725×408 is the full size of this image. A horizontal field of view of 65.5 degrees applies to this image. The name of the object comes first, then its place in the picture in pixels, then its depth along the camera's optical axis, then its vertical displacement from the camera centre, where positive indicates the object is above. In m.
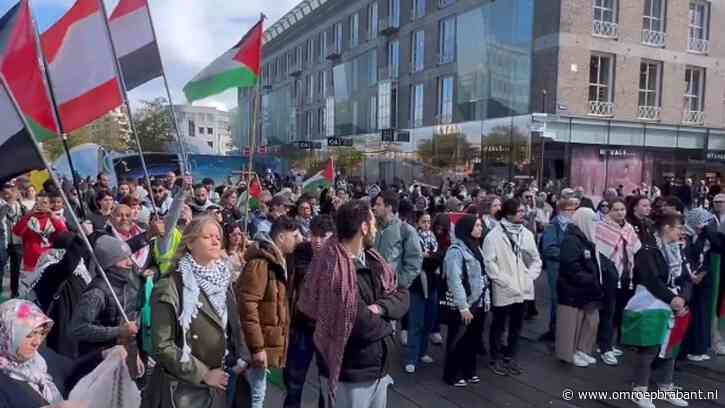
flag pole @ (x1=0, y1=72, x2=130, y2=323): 3.46 -0.14
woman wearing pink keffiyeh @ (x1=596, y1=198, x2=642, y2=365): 5.95 -1.09
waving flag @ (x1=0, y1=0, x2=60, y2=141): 4.26 +0.69
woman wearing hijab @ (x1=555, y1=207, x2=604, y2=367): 5.76 -1.38
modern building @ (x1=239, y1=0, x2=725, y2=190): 21.92 +2.93
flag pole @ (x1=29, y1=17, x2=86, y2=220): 4.36 +0.40
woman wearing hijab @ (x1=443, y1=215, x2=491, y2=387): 5.34 -1.35
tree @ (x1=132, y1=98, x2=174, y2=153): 49.44 +2.33
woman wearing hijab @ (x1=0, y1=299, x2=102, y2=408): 2.43 -0.97
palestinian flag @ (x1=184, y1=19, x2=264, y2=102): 6.46 +0.94
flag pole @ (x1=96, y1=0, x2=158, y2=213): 5.33 +0.76
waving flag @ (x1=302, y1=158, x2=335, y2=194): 11.53 -0.54
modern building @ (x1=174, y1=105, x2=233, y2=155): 101.94 +5.26
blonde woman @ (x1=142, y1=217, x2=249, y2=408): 2.88 -0.91
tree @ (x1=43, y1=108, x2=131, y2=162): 42.27 +1.47
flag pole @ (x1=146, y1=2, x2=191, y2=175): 4.96 +0.50
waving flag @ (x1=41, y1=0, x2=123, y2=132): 5.13 +0.81
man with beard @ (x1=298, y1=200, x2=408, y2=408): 3.06 -0.87
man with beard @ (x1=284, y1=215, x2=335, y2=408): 4.36 -1.34
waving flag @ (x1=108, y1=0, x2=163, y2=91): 6.29 +1.24
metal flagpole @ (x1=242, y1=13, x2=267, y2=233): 5.54 +0.18
